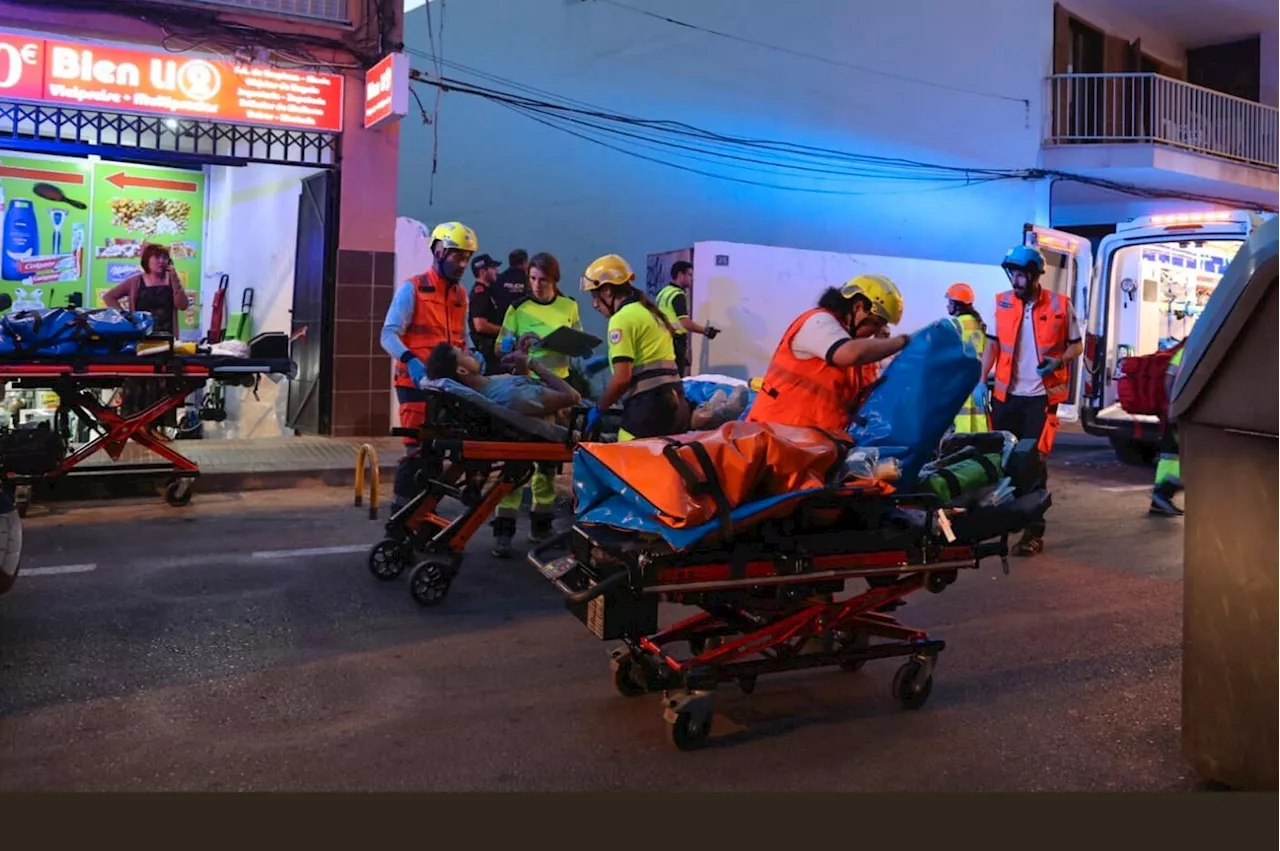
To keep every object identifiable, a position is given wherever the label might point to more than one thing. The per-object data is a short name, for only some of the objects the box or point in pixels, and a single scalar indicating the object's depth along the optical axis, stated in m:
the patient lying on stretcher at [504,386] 5.72
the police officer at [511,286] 10.38
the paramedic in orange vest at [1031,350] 7.77
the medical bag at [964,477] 4.40
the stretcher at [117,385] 7.37
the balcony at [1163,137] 18.08
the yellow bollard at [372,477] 7.80
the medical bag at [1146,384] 9.00
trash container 3.02
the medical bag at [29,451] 7.38
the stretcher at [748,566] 3.72
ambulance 10.95
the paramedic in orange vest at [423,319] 6.56
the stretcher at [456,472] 5.59
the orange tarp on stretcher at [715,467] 3.66
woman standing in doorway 10.58
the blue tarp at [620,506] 3.67
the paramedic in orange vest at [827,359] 4.60
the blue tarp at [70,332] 7.21
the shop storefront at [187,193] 9.86
